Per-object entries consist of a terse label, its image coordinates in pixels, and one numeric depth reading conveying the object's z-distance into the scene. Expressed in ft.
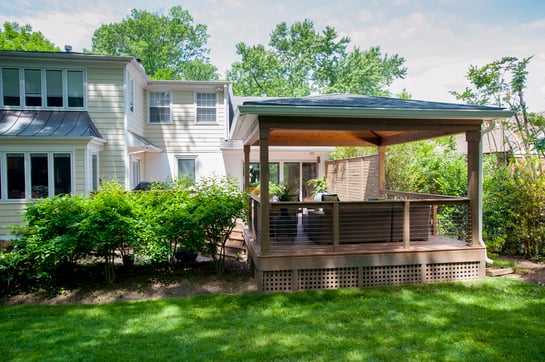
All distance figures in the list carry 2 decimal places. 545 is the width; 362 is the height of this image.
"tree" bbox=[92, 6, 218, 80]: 111.86
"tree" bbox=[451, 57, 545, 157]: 32.19
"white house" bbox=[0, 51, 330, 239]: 34.71
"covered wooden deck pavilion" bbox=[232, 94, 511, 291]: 20.06
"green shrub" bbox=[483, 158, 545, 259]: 25.12
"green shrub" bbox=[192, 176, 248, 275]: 21.01
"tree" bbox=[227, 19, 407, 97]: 108.37
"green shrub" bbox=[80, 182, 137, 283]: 19.47
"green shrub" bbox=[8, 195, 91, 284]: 19.01
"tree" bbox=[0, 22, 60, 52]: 75.01
